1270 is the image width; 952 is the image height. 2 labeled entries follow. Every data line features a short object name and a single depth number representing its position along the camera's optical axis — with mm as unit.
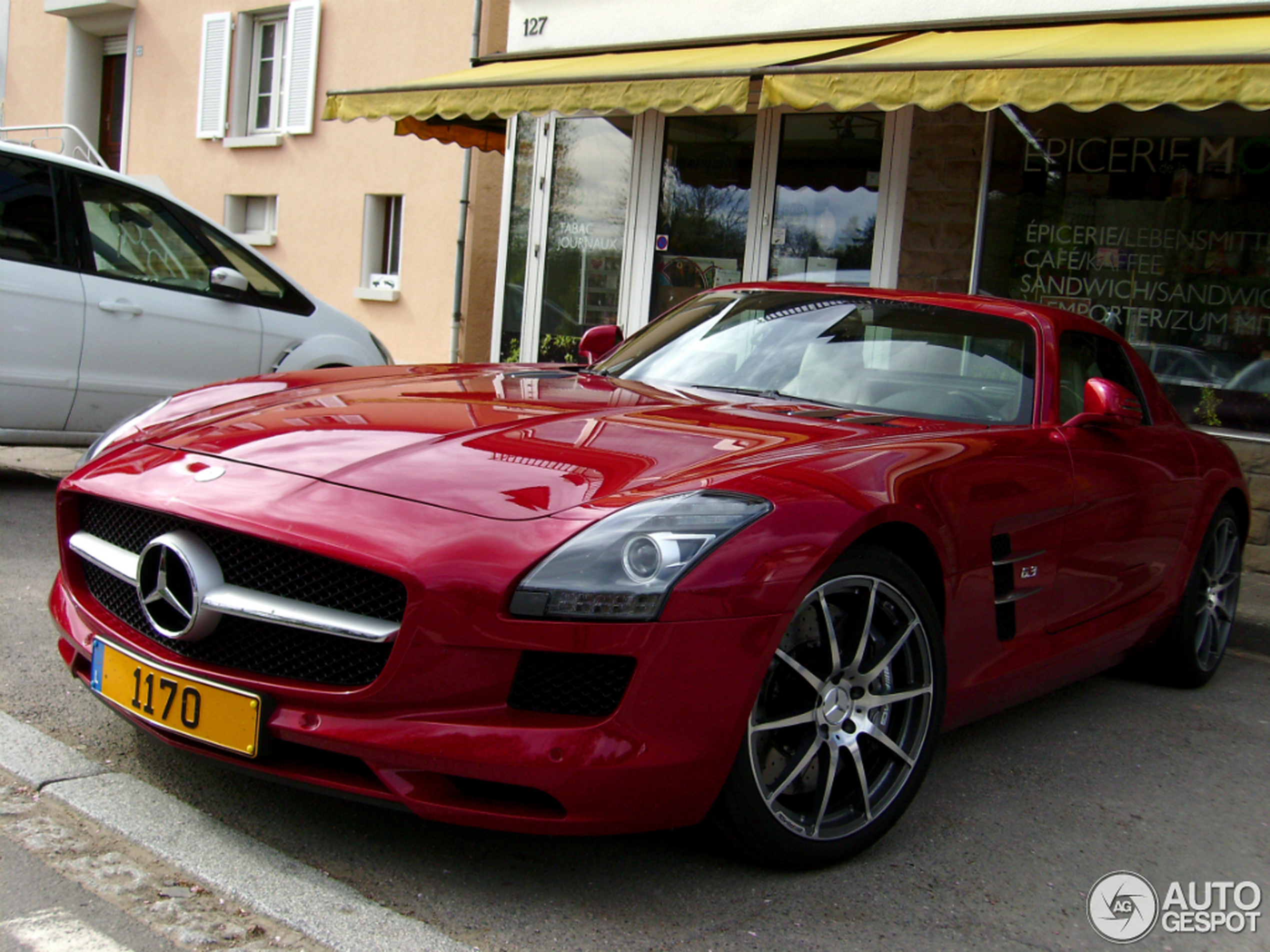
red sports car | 2367
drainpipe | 13295
